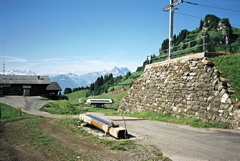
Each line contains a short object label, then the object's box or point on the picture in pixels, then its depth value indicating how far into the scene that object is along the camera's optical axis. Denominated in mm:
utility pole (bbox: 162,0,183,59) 20031
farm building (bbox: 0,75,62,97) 45750
